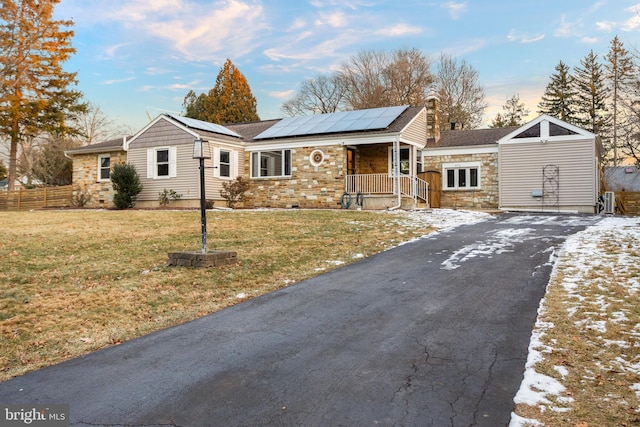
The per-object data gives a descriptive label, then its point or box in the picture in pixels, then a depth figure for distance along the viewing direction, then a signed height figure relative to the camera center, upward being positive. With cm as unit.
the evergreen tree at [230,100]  3931 +940
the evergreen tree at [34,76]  2489 +817
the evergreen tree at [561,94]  3894 +949
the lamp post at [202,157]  731 +75
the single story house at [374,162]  1841 +168
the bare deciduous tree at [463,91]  3447 +872
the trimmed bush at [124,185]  1975 +68
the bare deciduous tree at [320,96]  3816 +949
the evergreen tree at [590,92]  3672 +918
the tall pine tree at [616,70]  3089 +937
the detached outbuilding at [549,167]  1816 +128
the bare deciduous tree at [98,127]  3858 +685
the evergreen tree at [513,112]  4047 +820
